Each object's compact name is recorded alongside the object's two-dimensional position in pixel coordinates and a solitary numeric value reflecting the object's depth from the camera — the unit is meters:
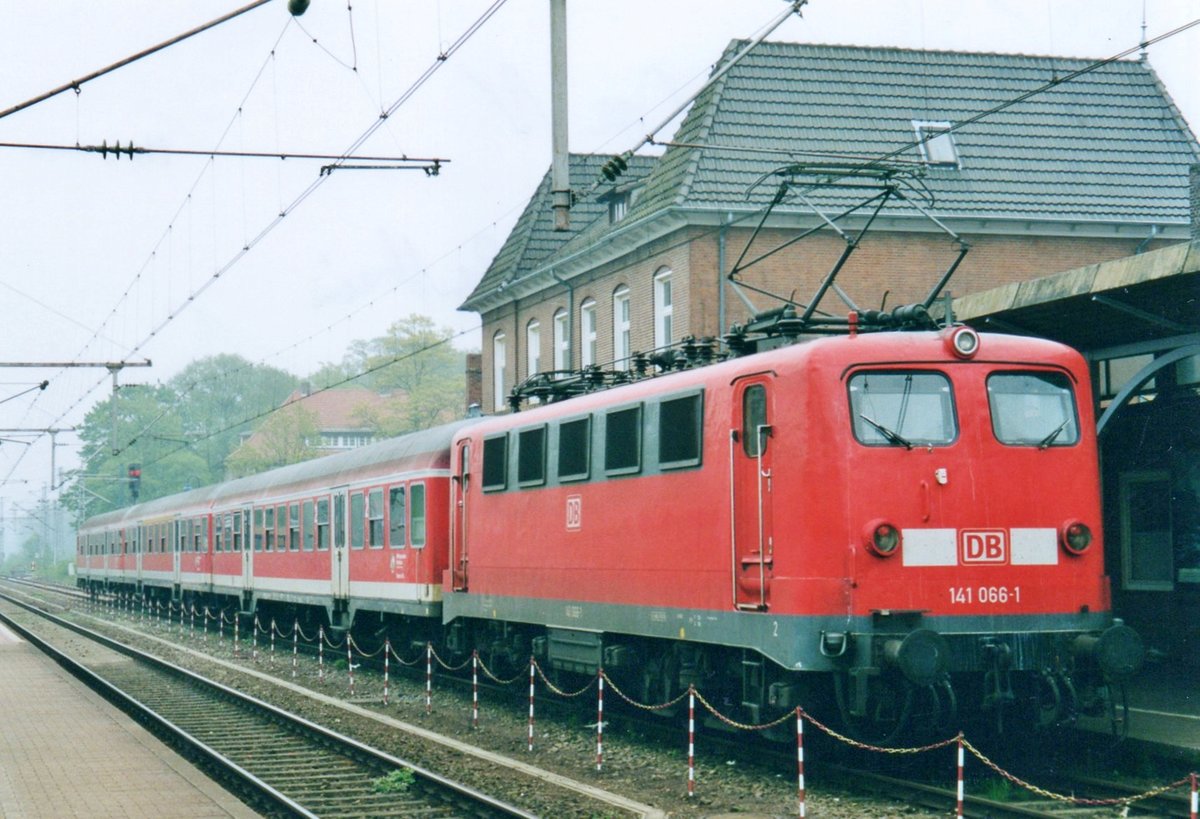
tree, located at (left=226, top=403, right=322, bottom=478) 91.25
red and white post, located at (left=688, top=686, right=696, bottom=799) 12.38
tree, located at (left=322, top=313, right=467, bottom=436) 91.31
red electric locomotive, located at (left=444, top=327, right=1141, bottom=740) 11.98
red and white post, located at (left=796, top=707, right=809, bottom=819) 11.02
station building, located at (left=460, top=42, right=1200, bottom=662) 31.36
